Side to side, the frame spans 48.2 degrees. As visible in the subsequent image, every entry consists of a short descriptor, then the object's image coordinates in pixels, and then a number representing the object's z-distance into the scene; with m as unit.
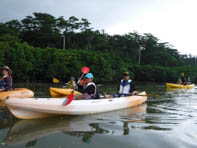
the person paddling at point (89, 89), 7.11
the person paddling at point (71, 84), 13.06
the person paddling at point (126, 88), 9.22
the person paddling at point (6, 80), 9.34
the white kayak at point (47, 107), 5.71
